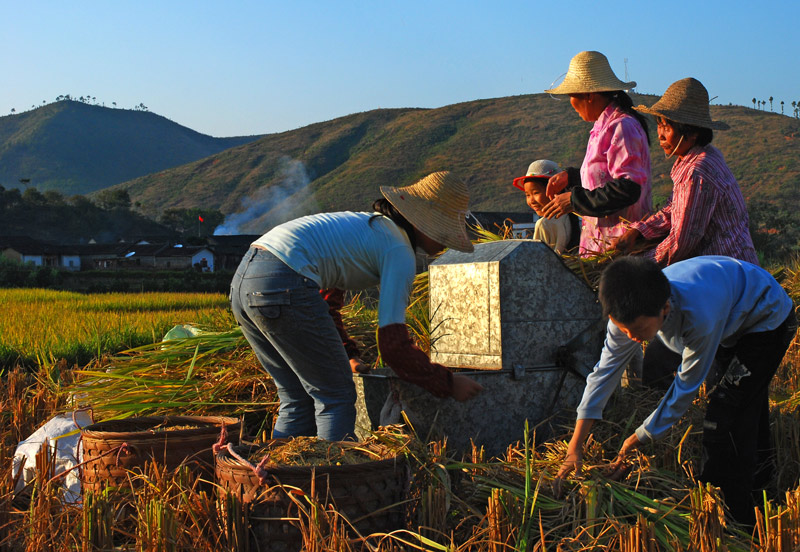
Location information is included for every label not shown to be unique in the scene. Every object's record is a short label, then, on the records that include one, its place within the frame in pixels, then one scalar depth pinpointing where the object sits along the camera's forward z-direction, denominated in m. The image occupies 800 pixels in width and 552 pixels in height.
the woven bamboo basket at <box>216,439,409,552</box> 2.59
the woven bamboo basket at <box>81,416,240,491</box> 3.33
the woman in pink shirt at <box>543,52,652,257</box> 4.26
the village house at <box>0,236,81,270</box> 54.62
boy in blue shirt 2.68
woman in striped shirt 3.97
